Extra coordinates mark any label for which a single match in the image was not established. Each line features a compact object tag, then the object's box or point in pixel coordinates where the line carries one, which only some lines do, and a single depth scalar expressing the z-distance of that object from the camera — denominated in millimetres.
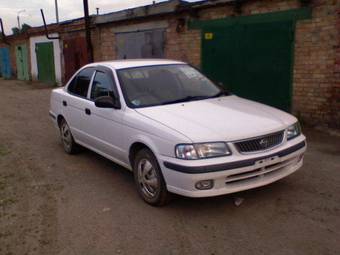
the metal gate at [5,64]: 28078
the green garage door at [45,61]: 20438
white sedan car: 3891
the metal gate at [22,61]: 24384
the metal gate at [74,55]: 16984
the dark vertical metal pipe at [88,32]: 14228
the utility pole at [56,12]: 38694
